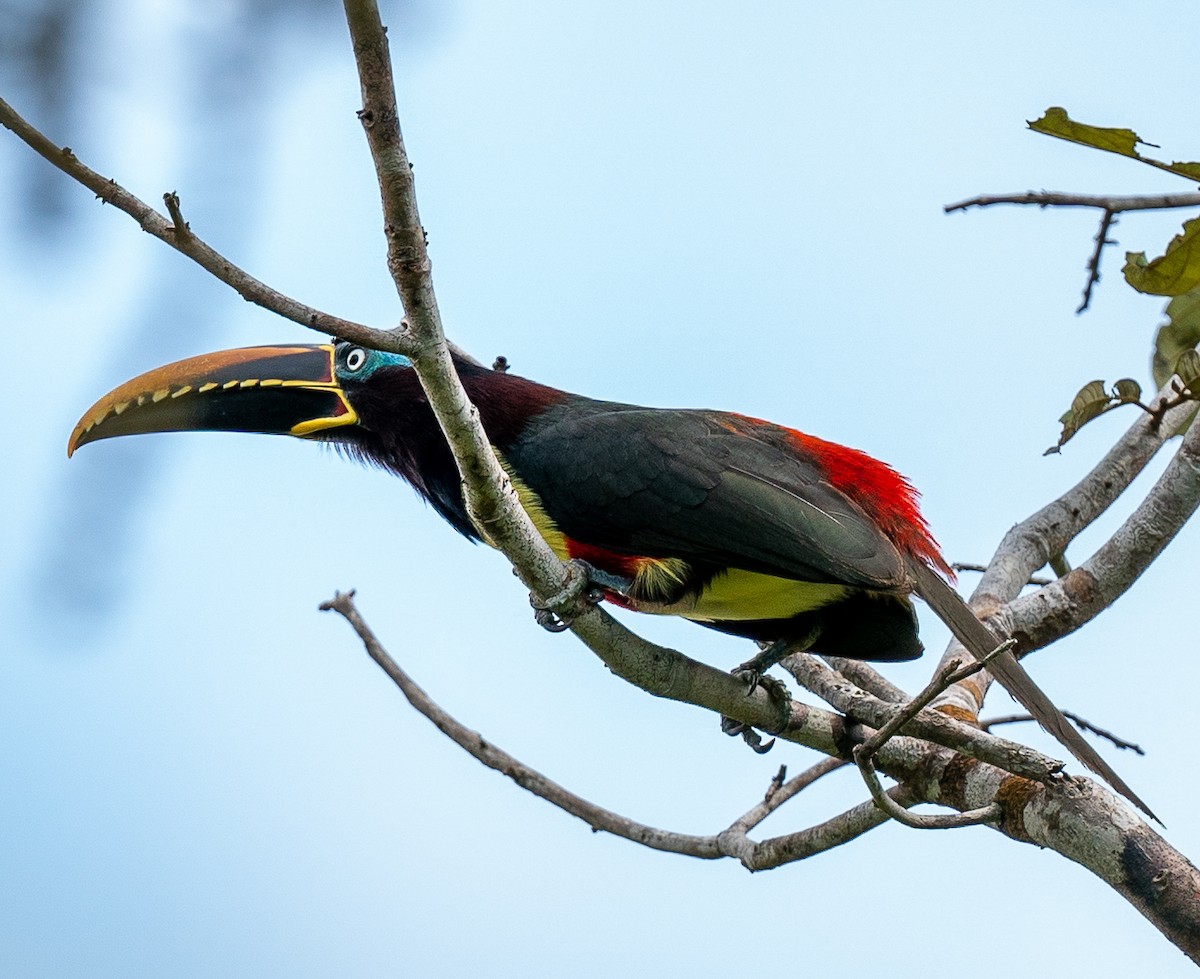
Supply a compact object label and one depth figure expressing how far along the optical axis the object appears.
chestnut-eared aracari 7.82
